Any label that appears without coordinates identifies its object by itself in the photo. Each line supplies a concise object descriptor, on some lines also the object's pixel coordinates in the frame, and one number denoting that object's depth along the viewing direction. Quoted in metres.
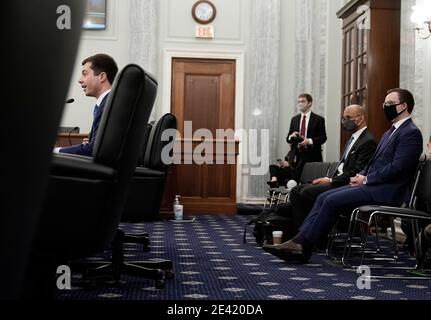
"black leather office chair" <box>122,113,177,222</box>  3.73
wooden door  10.89
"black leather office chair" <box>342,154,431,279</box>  4.26
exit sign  10.82
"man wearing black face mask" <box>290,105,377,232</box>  5.25
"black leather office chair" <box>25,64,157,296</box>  1.74
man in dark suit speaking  3.81
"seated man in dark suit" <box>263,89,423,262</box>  4.55
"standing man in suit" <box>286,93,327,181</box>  8.85
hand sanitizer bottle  7.99
